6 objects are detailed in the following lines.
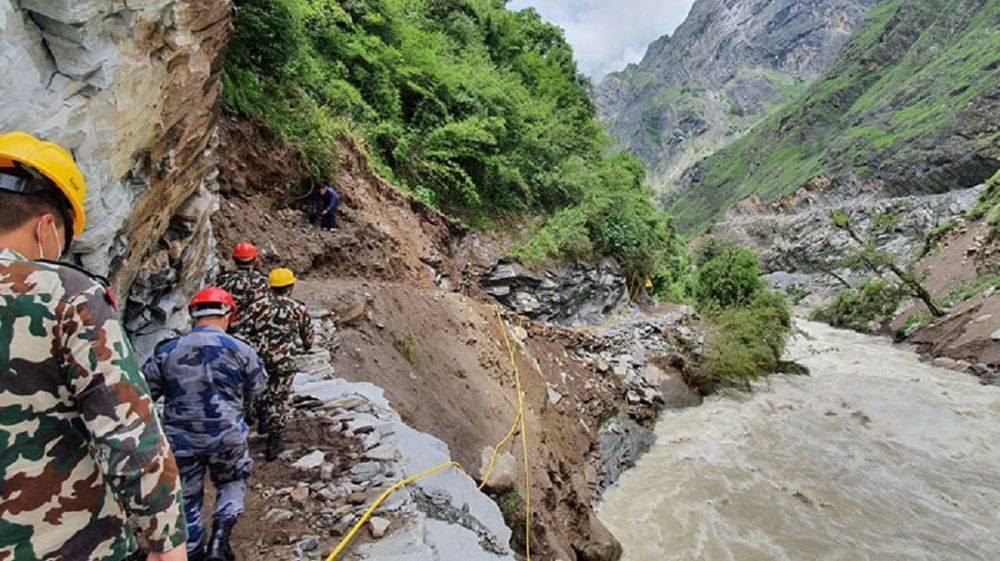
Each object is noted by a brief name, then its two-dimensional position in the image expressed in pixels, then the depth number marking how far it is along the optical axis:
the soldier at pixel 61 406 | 1.28
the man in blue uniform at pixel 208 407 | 2.71
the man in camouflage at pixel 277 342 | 3.97
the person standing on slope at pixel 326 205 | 9.05
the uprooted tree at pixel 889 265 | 23.02
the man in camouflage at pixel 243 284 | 4.35
